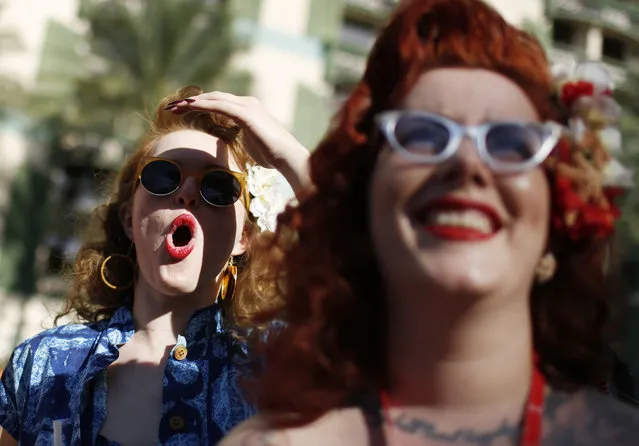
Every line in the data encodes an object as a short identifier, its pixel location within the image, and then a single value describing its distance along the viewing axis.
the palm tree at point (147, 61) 15.38
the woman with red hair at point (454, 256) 1.33
